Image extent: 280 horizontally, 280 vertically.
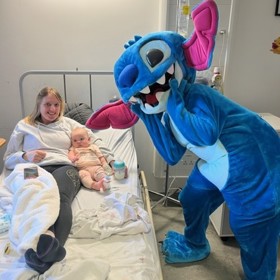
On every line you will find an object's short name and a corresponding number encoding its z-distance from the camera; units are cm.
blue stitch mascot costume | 110
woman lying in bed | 172
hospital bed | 106
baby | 170
